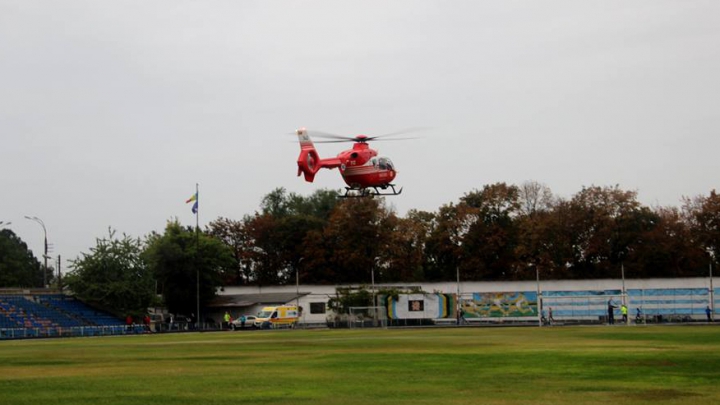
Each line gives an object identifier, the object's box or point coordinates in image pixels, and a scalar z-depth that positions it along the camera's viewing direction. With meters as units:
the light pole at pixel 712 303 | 75.62
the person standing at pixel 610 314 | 71.62
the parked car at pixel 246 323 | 89.41
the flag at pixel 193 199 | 97.34
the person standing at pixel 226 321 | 91.44
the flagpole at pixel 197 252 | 97.76
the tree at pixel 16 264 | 152.62
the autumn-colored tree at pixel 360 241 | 116.25
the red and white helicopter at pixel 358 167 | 62.28
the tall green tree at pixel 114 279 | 93.94
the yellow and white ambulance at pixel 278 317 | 90.62
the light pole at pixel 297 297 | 95.06
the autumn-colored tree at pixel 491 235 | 113.94
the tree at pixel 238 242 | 131.88
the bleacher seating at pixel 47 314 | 83.12
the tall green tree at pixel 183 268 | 104.06
